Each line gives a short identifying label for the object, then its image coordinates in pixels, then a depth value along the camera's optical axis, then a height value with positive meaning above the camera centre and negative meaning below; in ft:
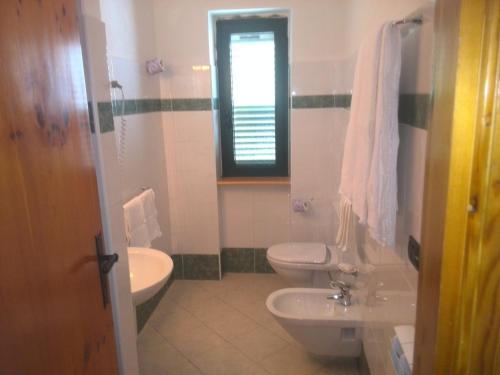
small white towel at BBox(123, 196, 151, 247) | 6.71 -2.02
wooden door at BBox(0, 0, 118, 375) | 2.39 -0.64
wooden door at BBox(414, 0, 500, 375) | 1.53 -0.38
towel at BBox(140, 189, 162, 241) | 7.52 -2.02
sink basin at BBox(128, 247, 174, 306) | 5.30 -2.37
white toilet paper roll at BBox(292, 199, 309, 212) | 9.75 -2.47
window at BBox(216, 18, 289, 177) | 9.64 +0.30
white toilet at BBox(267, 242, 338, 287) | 8.16 -3.29
